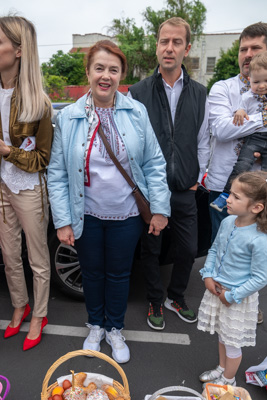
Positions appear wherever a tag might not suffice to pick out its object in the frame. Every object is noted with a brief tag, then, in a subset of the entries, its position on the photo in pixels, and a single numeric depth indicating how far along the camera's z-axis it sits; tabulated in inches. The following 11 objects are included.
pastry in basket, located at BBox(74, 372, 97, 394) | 66.4
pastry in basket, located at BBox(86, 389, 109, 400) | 63.8
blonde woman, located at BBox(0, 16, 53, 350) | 74.8
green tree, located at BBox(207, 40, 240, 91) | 969.9
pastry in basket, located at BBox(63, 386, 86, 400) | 63.4
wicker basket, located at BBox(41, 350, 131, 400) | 61.6
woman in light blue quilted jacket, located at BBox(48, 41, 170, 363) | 73.9
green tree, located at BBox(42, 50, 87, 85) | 1331.2
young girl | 65.8
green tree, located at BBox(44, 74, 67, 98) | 946.6
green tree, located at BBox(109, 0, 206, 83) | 1270.9
